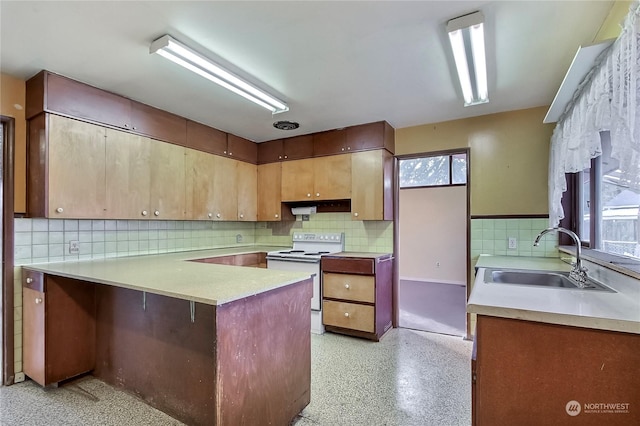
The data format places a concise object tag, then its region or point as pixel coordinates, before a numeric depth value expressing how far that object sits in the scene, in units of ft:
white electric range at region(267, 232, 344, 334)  11.48
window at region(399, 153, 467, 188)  20.51
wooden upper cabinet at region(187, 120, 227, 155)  11.27
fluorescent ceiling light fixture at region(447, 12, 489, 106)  5.57
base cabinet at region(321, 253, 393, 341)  10.64
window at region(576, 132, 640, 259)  6.15
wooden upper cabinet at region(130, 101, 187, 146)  9.47
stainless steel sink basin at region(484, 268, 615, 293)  6.66
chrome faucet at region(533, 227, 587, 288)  5.85
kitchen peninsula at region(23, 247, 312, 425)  5.20
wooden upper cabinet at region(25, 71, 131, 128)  7.56
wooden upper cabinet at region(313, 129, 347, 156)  12.24
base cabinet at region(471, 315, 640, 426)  3.57
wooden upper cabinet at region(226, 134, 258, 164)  12.97
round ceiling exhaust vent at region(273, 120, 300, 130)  11.45
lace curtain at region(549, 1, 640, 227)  3.89
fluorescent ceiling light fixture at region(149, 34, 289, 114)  6.15
